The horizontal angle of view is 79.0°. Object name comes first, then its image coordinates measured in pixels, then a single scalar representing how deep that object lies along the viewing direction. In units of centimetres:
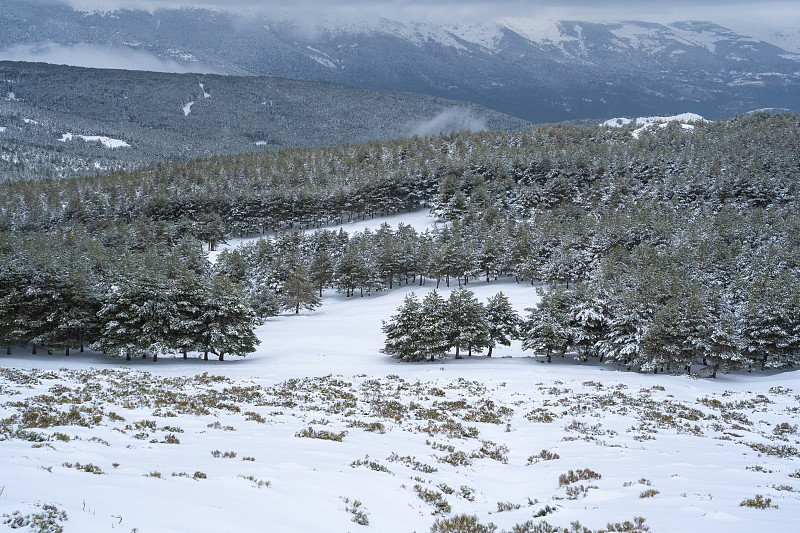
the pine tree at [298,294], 8750
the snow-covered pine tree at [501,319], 5097
